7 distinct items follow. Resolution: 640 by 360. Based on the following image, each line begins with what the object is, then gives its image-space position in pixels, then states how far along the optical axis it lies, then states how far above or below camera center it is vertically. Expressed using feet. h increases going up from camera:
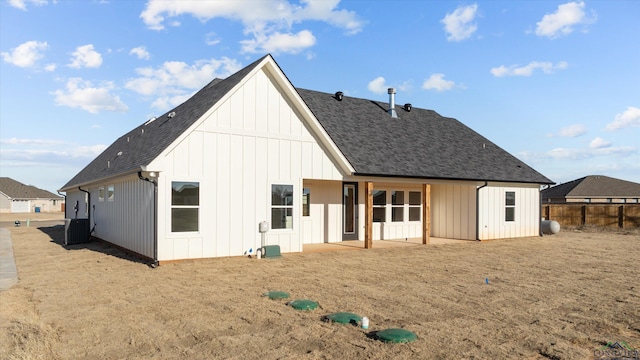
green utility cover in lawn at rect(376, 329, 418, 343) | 19.61 -6.40
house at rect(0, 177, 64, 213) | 226.79 -5.69
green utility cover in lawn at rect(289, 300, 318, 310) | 25.58 -6.59
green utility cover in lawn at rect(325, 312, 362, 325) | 22.68 -6.50
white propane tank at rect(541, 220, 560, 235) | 78.18 -6.37
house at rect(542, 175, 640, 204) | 148.77 -0.33
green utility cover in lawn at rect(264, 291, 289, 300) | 28.32 -6.66
